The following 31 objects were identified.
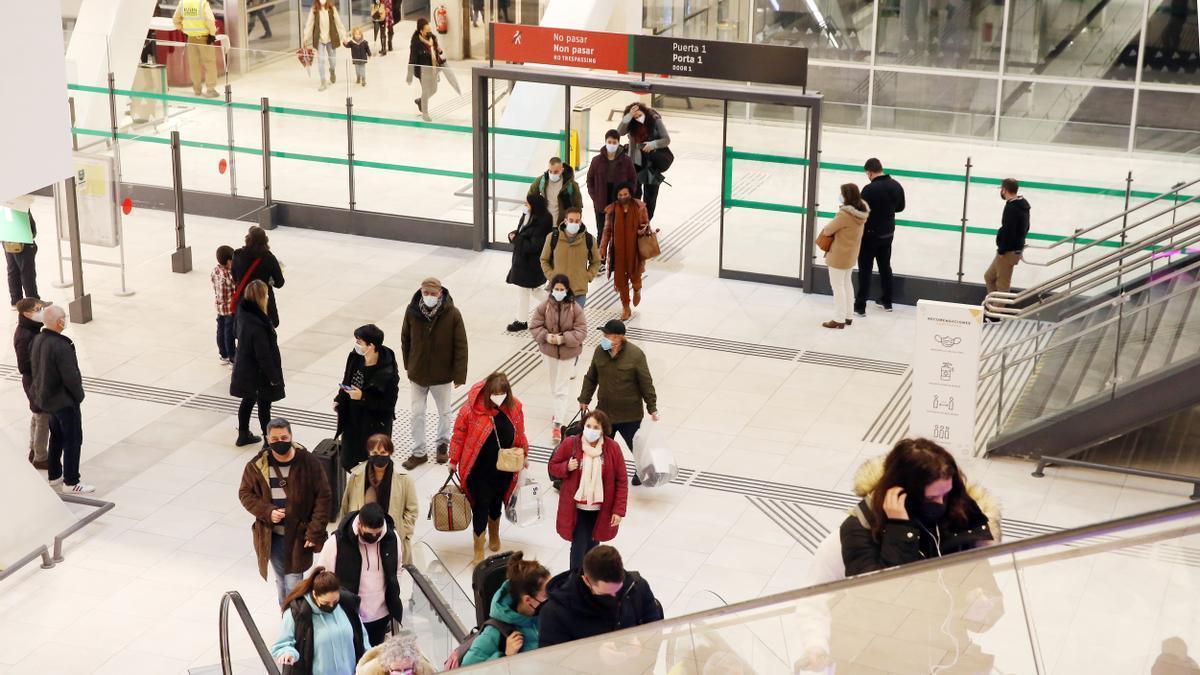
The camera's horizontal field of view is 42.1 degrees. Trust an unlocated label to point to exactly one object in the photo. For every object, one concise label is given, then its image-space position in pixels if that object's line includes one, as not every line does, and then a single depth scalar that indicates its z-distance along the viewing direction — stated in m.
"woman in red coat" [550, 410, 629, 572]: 9.32
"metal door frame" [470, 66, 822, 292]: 15.21
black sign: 15.06
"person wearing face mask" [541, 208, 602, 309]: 13.11
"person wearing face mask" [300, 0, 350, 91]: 24.64
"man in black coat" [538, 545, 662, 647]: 6.70
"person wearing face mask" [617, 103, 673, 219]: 16.34
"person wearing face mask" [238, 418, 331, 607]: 8.87
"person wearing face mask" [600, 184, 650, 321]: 14.12
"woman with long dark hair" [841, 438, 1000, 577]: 5.62
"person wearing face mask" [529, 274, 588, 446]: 11.77
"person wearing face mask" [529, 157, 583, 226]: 14.51
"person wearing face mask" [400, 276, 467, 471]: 11.19
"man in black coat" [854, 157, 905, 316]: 14.63
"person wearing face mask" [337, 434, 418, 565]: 8.94
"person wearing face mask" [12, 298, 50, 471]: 10.95
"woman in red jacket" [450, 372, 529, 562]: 9.77
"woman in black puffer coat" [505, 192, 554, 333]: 13.74
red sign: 15.89
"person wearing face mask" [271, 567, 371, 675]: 7.46
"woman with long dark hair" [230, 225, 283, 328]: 12.63
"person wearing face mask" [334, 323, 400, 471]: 10.38
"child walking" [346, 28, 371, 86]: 23.50
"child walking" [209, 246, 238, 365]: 12.82
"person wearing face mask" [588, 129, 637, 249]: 15.55
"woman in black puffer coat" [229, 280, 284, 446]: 11.23
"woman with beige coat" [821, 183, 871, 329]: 14.16
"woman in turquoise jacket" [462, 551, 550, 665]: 7.00
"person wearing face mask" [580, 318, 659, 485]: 10.55
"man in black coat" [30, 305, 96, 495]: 10.73
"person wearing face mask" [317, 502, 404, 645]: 8.04
